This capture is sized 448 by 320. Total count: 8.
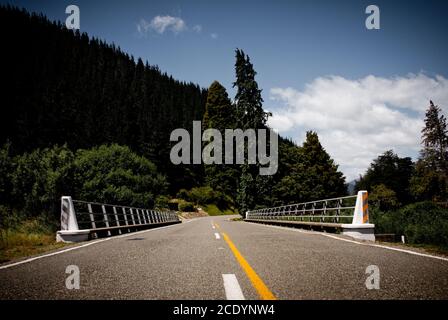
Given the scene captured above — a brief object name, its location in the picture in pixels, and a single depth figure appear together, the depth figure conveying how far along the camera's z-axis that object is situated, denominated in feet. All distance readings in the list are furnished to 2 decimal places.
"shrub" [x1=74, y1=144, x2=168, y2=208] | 116.06
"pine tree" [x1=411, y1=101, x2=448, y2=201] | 172.45
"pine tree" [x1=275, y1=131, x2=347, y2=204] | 143.02
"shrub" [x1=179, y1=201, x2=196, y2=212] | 212.93
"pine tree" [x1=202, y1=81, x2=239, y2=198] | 214.44
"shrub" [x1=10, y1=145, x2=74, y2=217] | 77.97
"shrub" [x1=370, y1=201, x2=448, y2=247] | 45.75
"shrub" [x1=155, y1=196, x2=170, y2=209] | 165.58
